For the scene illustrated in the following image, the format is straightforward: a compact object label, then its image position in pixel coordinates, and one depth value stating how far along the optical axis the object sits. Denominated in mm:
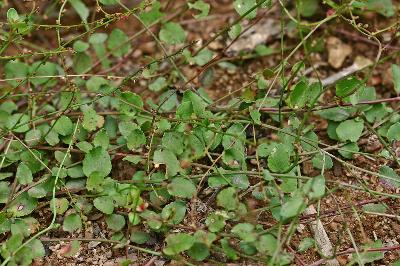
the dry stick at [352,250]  739
